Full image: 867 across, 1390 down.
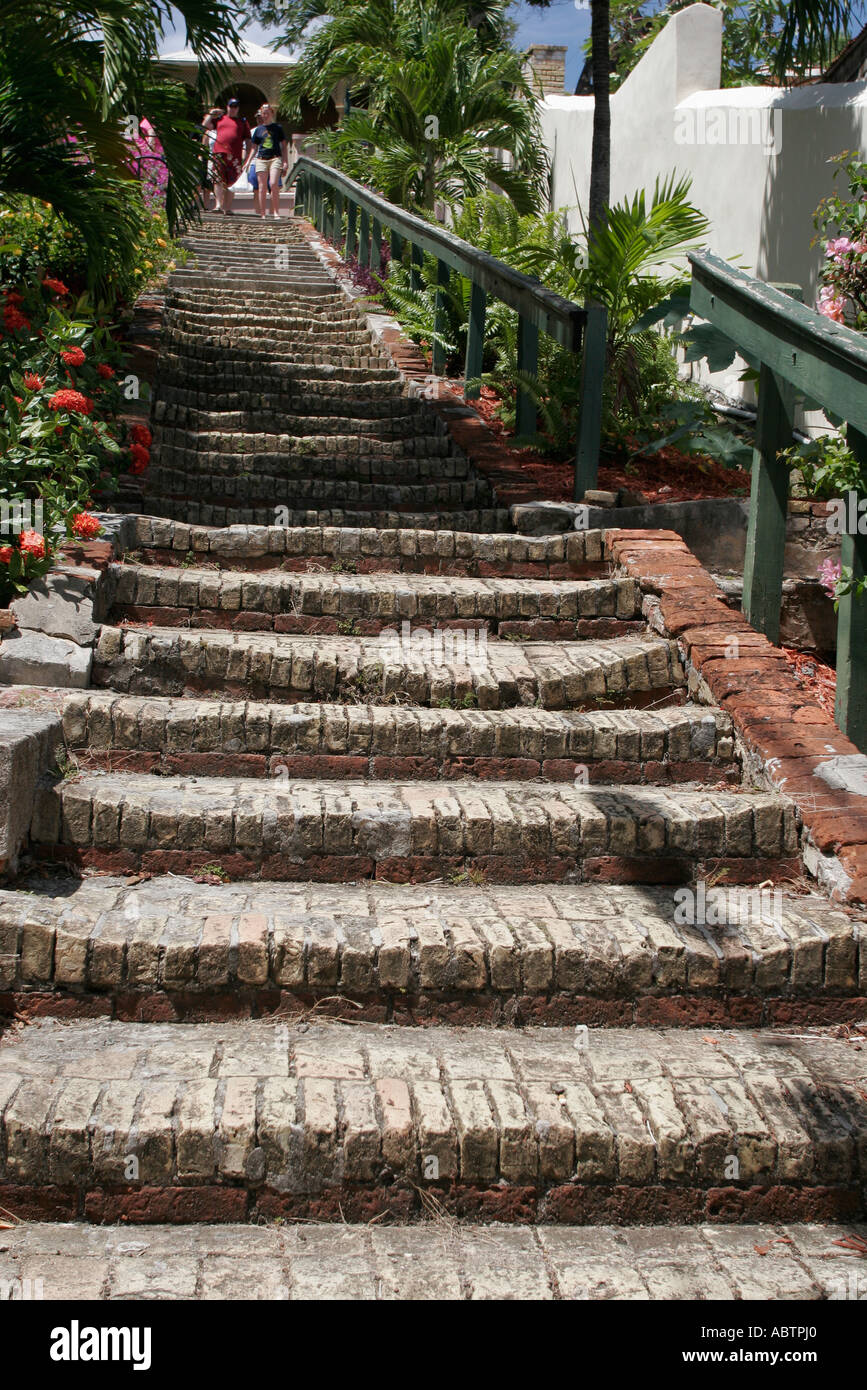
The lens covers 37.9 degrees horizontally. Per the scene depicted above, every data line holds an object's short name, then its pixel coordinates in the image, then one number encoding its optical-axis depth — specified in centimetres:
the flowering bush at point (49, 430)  391
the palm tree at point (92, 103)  591
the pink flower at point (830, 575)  431
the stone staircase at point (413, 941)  237
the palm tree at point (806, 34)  741
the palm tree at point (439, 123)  1275
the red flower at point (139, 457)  526
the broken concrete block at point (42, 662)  353
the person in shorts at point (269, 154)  1567
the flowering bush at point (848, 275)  508
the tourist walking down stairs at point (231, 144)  1494
